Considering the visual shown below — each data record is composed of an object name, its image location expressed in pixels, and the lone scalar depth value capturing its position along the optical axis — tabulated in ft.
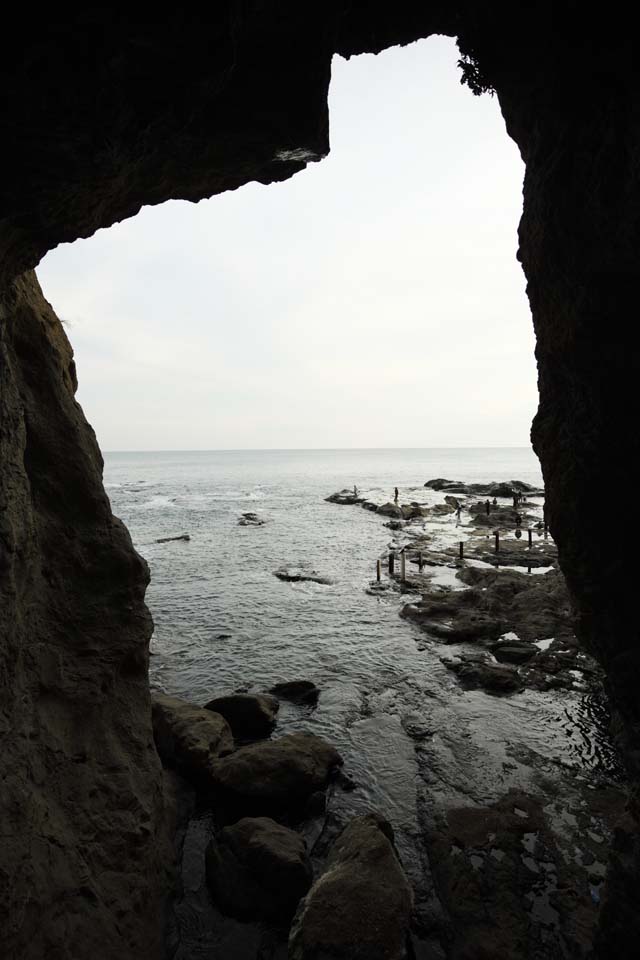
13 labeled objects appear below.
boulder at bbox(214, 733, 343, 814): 30.73
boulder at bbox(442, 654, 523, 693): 50.98
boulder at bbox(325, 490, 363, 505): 223.10
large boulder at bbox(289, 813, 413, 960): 19.21
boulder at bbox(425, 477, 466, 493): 268.82
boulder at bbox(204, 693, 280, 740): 40.98
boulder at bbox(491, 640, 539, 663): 57.41
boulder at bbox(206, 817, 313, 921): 23.82
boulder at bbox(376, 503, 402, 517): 181.13
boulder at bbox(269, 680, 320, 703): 48.88
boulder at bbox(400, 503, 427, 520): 173.99
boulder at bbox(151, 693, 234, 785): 32.65
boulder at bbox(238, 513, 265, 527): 165.37
